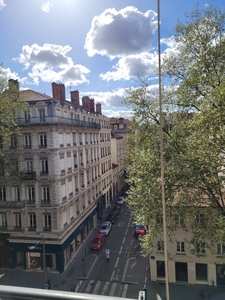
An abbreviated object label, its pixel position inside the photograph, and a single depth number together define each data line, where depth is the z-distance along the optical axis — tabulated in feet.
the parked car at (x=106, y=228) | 88.84
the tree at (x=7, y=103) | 44.04
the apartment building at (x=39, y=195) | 67.62
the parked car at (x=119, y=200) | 126.91
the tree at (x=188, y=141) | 33.63
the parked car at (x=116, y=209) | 114.77
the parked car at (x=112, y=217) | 102.57
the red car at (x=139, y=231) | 85.35
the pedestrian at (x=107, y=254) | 70.46
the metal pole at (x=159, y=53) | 13.28
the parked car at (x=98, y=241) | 78.25
